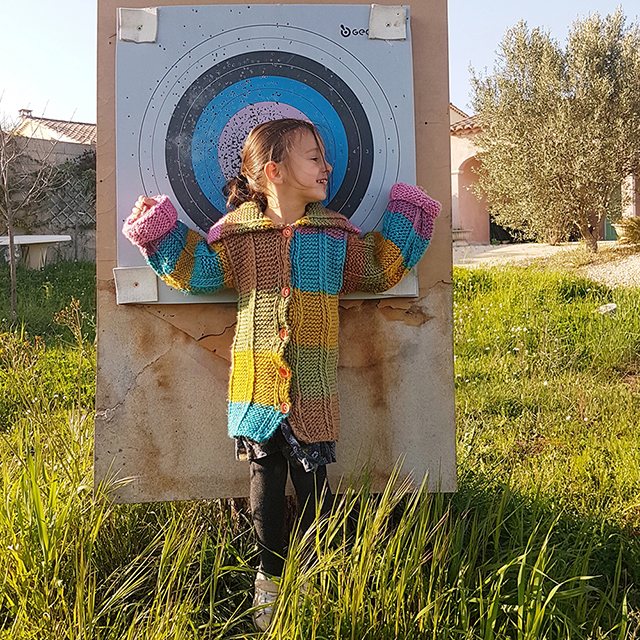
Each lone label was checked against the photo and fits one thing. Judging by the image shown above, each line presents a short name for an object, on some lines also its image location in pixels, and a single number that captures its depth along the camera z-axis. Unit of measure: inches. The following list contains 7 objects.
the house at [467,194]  513.0
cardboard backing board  78.8
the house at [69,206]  357.7
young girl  69.5
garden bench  315.9
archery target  78.2
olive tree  384.8
